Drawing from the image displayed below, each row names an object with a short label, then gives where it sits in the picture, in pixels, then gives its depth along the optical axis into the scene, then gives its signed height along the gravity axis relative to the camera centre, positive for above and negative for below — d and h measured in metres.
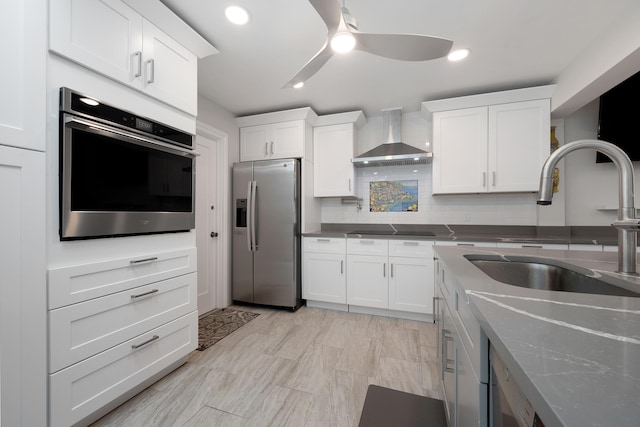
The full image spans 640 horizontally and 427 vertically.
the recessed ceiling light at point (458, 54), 2.08 +1.32
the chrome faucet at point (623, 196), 0.89 +0.06
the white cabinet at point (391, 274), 2.69 -0.66
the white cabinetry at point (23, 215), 1.04 -0.01
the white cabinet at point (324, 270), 2.99 -0.67
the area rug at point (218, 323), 2.34 -1.14
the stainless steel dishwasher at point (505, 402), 0.45 -0.38
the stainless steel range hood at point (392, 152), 2.94 +0.75
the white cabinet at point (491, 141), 2.59 +0.78
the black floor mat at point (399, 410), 1.41 -1.14
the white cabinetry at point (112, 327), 1.21 -0.64
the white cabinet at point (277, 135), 3.14 +1.00
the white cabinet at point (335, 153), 3.24 +0.78
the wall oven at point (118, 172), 1.25 +0.24
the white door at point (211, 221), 2.91 -0.09
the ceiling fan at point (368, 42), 1.25 +0.92
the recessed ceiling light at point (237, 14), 1.68 +1.34
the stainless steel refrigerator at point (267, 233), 3.03 -0.23
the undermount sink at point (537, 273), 1.03 -0.28
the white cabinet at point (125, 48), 1.24 +0.94
